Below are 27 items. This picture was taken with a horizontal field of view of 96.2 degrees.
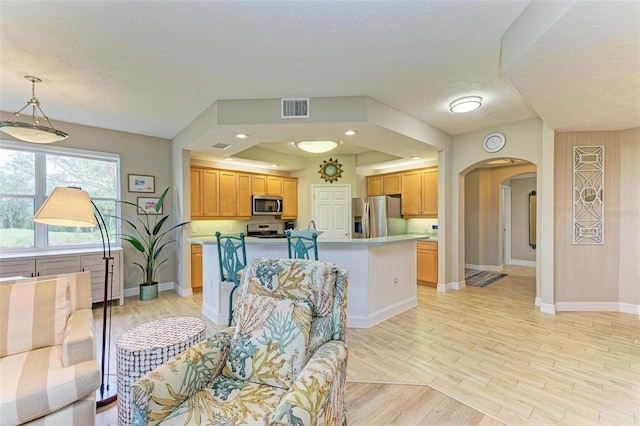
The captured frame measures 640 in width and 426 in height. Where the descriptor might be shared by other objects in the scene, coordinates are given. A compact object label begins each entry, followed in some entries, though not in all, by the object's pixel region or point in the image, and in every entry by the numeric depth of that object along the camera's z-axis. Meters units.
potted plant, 4.48
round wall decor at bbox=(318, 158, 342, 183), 6.48
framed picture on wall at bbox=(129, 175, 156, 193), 4.73
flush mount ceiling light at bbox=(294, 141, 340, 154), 4.26
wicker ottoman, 1.65
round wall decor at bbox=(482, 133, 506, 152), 4.39
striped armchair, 1.43
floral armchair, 1.16
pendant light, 2.61
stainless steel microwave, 5.93
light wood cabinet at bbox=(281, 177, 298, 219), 6.59
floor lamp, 1.80
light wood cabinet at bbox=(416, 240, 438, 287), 5.20
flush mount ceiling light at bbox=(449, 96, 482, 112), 3.39
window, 3.85
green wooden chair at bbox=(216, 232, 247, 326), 3.13
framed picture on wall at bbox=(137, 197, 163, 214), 4.80
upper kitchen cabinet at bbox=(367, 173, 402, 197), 6.16
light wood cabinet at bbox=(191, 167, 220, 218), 5.16
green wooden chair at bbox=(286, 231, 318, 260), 2.94
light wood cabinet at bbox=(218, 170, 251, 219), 5.55
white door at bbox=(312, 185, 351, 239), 6.51
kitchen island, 3.42
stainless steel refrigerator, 5.88
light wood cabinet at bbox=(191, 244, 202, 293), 4.88
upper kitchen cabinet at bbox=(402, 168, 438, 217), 5.58
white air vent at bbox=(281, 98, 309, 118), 3.40
